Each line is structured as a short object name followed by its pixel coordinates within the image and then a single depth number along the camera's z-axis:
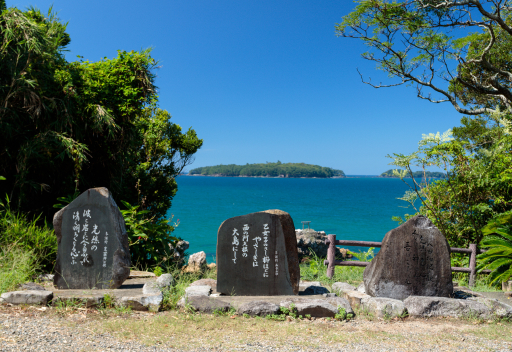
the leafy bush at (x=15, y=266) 4.50
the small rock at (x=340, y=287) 5.50
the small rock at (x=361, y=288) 5.24
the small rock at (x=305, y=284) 5.40
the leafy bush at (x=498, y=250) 6.09
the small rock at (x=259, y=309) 4.20
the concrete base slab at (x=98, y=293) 4.27
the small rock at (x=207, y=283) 5.51
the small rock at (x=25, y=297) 4.13
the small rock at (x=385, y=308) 4.36
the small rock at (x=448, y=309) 4.35
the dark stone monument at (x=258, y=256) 4.99
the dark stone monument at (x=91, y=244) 4.91
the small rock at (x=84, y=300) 4.24
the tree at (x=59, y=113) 5.94
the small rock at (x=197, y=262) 8.95
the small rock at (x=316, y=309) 4.23
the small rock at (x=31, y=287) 4.52
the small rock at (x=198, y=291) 4.82
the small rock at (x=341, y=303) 4.31
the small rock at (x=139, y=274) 5.67
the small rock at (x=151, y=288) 4.58
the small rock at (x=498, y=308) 4.36
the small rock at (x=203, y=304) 4.22
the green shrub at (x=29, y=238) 5.32
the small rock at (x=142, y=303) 4.27
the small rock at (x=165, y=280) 4.94
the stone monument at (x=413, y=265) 4.82
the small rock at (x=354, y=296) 4.76
